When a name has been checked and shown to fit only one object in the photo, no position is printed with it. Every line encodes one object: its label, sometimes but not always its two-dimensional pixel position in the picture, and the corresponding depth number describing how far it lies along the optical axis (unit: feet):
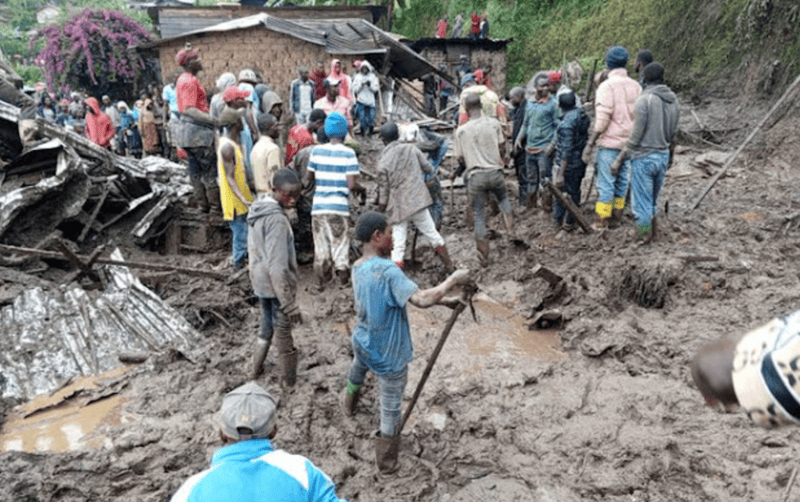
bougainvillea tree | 68.08
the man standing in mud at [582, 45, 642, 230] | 21.95
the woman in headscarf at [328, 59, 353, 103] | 37.45
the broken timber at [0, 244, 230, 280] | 19.92
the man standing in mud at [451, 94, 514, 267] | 22.59
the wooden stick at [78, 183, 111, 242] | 24.84
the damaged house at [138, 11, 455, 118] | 42.42
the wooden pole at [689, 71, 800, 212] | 22.00
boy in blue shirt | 11.19
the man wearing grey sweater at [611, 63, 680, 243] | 20.40
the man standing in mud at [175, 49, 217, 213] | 23.25
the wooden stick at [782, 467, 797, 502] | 9.57
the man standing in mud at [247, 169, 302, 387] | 14.79
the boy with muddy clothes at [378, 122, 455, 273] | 21.13
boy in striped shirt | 21.02
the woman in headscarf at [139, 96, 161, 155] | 42.88
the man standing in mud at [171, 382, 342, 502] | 6.23
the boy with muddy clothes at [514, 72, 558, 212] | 25.88
